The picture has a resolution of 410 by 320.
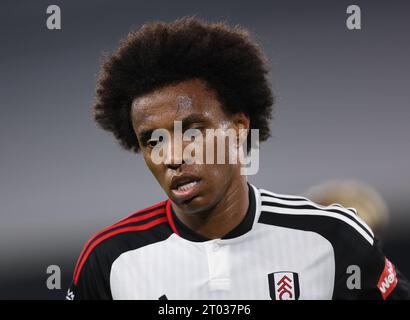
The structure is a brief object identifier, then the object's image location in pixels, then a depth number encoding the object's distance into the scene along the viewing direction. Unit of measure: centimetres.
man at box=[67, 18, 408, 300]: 229
